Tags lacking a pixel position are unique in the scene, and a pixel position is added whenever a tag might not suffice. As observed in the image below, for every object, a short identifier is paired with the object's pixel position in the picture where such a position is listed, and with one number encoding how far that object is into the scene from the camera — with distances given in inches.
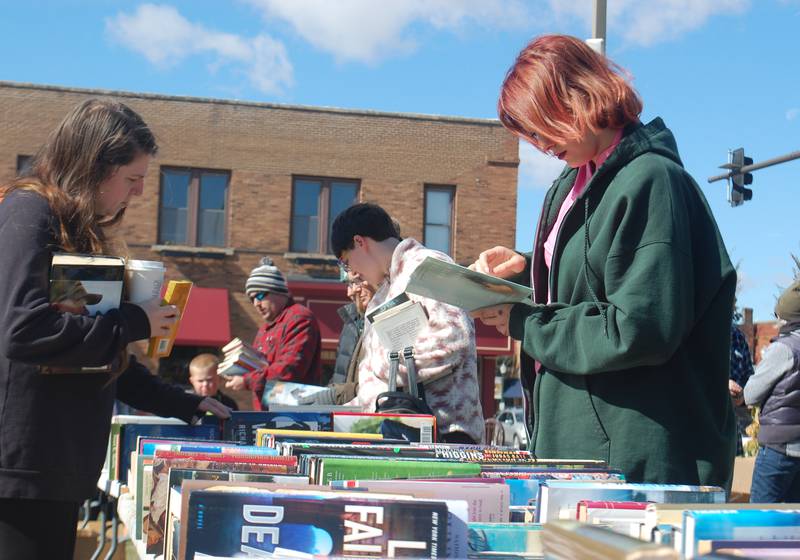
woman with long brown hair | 88.1
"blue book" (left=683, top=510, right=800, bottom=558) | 41.6
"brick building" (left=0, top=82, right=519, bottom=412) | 820.6
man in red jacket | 212.5
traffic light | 624.1
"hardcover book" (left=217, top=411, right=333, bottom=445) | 113.5
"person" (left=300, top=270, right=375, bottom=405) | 166.4
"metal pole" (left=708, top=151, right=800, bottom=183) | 580.8
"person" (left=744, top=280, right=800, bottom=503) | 203.0
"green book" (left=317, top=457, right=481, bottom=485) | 66.4
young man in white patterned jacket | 134.0
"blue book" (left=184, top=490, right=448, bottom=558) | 48.6
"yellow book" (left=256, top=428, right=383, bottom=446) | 88.9
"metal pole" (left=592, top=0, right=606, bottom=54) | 240.4
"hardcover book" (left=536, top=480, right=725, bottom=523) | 57.9
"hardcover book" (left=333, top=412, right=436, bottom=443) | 106.2
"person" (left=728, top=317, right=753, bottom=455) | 242.1
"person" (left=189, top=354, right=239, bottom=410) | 285.0
